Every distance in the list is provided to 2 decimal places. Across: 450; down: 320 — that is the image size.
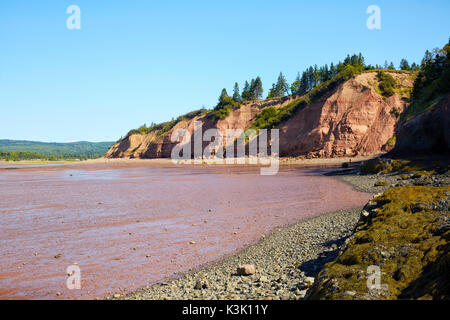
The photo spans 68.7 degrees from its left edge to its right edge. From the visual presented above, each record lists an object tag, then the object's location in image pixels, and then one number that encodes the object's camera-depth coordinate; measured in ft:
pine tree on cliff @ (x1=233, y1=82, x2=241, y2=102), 340.94
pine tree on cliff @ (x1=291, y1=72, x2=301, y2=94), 349.29
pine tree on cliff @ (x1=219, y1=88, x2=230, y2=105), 313.87
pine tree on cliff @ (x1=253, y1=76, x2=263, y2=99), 367.45
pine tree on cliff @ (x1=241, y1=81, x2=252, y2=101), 353.51
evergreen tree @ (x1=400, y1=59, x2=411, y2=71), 369.26
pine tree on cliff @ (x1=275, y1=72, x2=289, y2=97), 372.79
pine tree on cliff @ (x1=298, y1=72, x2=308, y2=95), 331.57
